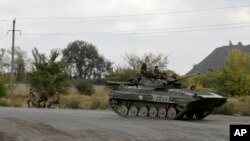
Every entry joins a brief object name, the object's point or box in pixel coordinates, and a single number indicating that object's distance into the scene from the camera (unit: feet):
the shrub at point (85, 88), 245.94
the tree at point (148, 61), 229.04
